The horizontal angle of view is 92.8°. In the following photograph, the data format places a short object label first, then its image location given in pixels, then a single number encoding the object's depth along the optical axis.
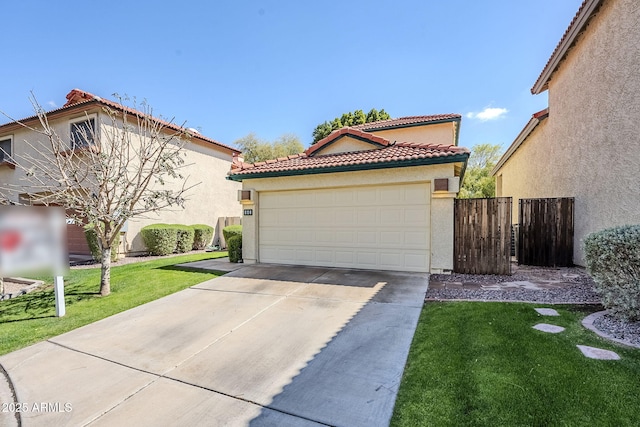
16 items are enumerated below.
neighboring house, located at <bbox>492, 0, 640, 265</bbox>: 7.00
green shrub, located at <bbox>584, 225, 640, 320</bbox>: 4.31
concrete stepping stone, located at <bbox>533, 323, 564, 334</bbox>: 4.39
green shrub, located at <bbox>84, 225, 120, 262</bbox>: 13.10
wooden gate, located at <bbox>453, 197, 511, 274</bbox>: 8.02
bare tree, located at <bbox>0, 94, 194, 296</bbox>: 7.34
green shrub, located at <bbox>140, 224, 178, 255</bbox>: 14.34
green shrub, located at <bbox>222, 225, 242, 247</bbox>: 15.61
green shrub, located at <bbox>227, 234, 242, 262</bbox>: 11.02
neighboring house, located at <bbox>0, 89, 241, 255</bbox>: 14.05
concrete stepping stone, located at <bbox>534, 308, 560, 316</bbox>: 5.07
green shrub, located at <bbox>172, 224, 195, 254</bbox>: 15.56
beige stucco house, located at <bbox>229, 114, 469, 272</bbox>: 8.33
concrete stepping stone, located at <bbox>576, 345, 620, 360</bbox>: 3.55
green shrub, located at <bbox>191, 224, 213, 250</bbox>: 16.91
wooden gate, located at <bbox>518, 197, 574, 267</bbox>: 9.88
